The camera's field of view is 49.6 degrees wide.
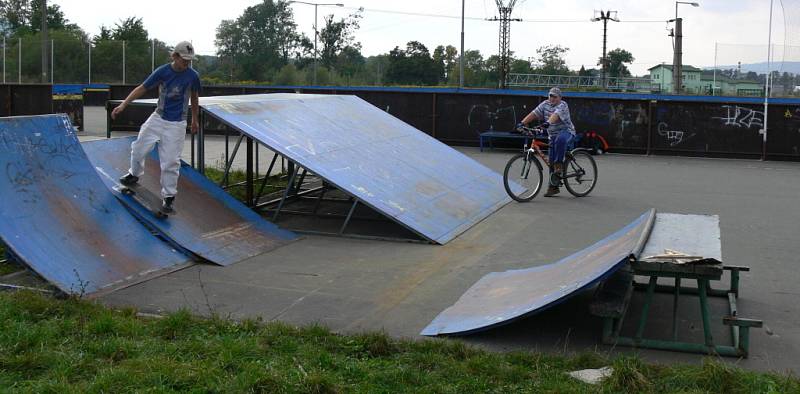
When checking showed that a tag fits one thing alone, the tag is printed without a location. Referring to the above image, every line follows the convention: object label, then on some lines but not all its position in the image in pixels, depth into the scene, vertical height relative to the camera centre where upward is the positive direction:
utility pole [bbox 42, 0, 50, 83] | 43.72 +3.48
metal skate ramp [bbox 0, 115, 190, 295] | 7.03 -0.90
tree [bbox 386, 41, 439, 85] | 72.00 +4.80
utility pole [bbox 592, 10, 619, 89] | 59.84 +7.67
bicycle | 13.70 -0.74
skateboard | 8.58 -0.79
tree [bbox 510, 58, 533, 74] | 76.39 +5.37
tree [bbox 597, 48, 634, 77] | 72.69 +5.79
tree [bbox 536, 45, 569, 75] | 75.06 +5.77
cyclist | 13.45 +0.04
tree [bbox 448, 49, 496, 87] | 74.69 +4.93
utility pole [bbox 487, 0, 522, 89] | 55.50 +6.44
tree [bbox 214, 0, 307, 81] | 79.13 +8.17
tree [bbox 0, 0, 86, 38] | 78.94 +9.33
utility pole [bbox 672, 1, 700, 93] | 41.16 +3.20
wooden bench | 5.65 -1.23
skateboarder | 8.66 -0.04
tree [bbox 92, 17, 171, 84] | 49.39 +3.49
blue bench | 22.49 -0.25
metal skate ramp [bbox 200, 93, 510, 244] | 10.12 -0.47
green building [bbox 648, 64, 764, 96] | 36.00 +2.05
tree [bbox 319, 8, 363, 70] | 77.12 +7.50
